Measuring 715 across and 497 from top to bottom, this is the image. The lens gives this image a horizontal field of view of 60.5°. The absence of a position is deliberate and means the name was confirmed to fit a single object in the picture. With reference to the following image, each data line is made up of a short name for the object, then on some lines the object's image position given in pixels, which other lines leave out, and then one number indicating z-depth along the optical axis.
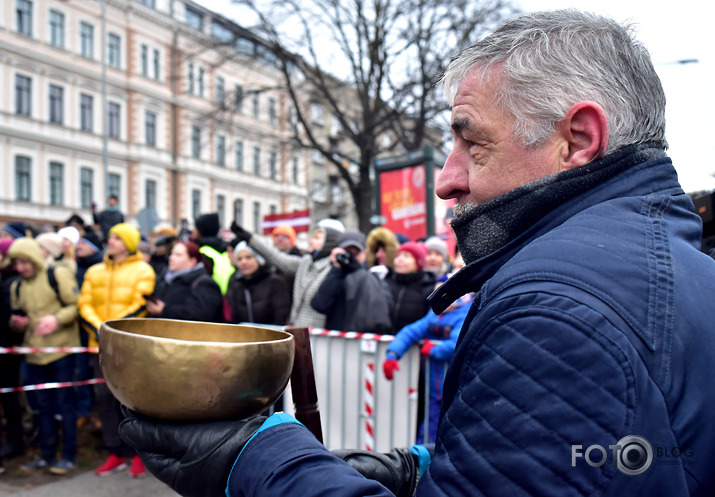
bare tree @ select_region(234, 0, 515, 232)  19.39
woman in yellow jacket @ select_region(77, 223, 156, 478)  5.17
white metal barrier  4.59
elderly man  0.80
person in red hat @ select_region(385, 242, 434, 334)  5.23
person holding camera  5.00
